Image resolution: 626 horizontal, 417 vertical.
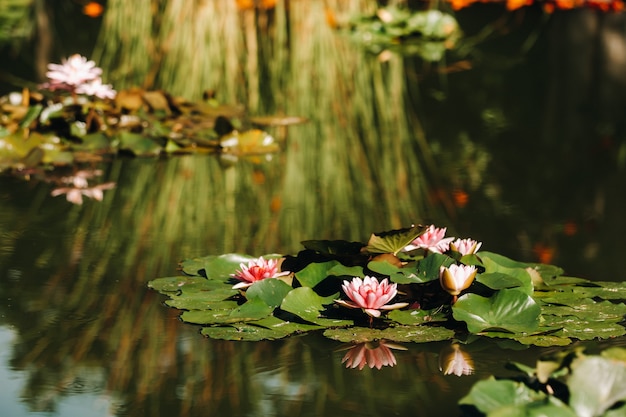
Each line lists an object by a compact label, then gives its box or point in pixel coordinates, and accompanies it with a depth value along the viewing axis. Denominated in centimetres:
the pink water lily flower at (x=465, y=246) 575
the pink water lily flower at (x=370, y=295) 527
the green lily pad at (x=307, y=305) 543
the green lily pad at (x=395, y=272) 549
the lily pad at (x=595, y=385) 387
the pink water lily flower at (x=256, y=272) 569
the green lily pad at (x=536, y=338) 520
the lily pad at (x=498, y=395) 388
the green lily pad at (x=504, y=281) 547
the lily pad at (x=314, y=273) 568
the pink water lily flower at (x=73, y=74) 968
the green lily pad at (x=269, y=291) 557
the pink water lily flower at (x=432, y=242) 590
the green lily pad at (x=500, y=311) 528
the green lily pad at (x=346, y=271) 565
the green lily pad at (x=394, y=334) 526
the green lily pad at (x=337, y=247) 577
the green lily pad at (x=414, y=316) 543
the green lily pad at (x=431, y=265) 552
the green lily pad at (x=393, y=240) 558
